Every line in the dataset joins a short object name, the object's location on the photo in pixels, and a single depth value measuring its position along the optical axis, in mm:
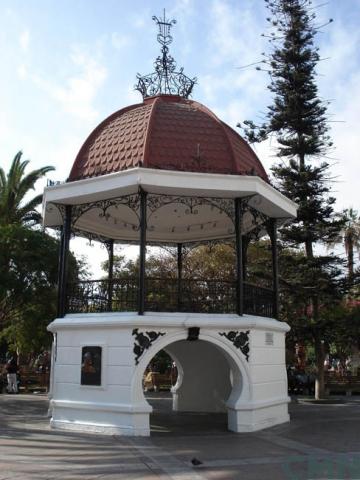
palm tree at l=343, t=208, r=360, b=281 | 34969
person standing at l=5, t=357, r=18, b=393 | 21844
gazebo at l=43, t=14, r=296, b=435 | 11555
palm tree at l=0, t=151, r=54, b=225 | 22828
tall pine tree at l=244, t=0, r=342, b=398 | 21062
